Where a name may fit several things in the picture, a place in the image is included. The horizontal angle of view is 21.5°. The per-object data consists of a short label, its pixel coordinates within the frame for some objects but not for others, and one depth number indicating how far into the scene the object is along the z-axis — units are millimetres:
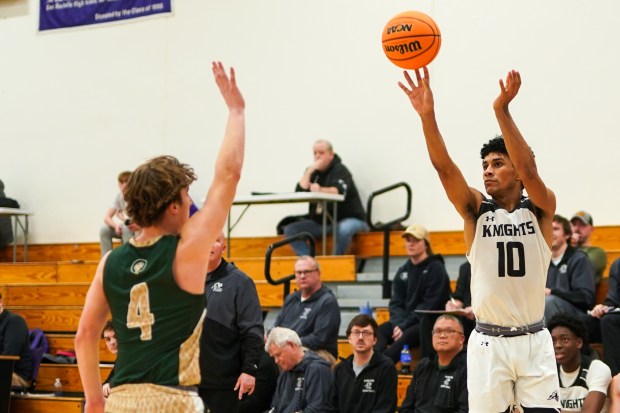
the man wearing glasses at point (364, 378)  14421
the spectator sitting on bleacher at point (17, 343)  18385
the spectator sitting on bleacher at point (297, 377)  14763
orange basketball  10744
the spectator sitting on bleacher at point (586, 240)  16102
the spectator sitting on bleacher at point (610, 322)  13963
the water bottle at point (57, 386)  19246
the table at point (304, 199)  20531
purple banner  25958
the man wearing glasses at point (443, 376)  13505
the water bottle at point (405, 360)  16061
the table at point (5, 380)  17592
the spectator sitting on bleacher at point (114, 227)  22609
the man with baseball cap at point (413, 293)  16376
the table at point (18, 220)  24915
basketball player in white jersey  8782
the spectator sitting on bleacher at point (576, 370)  12562
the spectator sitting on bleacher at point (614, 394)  12288
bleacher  18289
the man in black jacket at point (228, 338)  11455
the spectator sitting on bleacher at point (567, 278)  14708
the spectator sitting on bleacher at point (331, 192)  21023
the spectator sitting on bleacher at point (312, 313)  15842
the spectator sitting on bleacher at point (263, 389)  15460
